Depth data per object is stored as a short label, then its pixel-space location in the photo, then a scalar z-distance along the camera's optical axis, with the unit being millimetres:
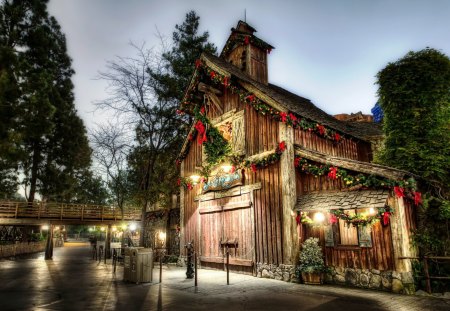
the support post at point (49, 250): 22344
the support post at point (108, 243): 23003
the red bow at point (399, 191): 8359
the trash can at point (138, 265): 9812
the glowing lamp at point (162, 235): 19861
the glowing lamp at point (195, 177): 13278
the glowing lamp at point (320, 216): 9750
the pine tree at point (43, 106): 18625
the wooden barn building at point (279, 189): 8742
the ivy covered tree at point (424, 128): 9508
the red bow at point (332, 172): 9634
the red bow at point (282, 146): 11008
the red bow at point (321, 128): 12230
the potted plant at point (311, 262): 9406
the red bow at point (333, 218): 8986
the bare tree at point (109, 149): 18095
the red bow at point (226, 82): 13355
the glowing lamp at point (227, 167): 12750
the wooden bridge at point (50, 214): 22969
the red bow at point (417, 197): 8750
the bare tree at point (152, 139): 16906
